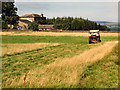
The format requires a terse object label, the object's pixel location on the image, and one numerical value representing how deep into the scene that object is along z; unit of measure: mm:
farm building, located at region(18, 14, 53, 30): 107750
